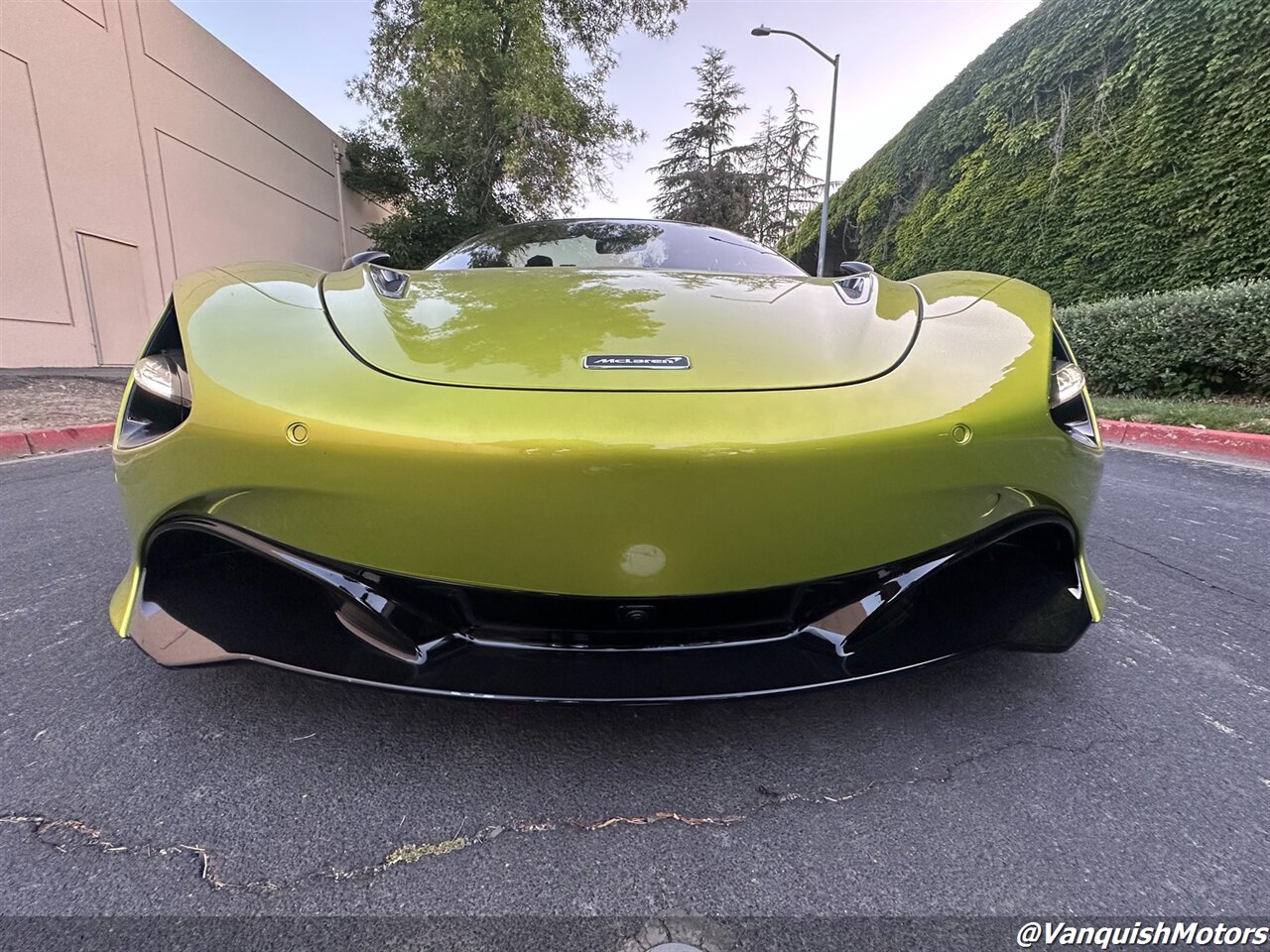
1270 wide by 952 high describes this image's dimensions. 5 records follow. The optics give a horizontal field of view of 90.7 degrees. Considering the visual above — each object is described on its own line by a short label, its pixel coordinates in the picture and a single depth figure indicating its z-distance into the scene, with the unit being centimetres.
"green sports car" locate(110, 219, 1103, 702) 92
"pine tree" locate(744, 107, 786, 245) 3412
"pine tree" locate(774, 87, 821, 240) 3466
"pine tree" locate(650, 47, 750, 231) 3306
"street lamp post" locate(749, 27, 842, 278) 1193
